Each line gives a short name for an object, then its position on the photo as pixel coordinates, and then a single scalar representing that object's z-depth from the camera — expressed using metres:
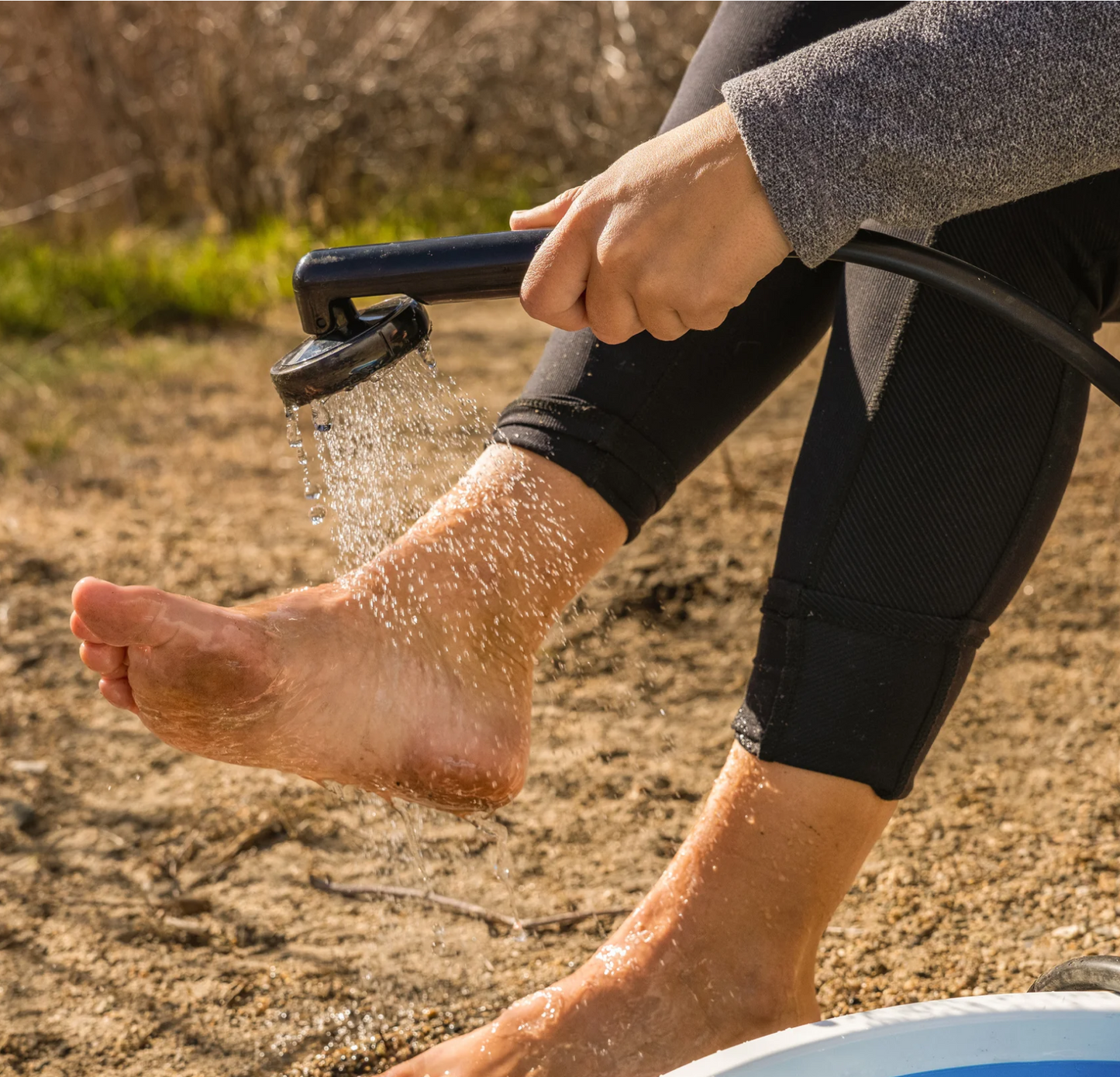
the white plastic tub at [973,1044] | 0.69
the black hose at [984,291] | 0.82
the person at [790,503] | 0.76
